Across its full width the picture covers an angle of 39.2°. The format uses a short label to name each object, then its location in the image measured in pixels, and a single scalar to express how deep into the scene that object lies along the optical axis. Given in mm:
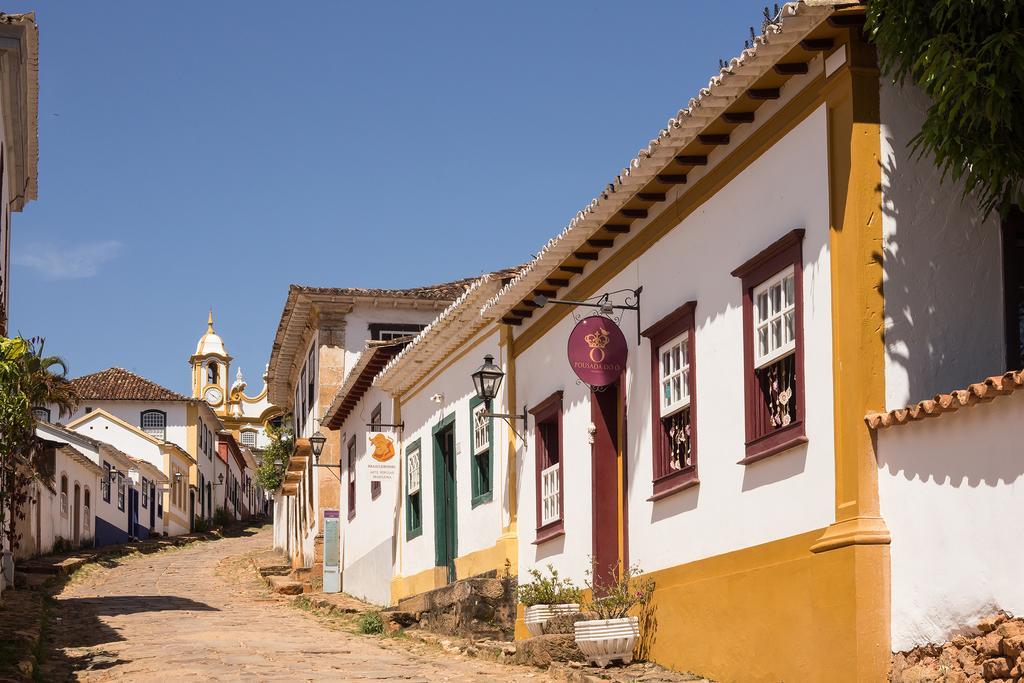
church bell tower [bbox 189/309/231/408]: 100750
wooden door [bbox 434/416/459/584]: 20188
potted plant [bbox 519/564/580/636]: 14297
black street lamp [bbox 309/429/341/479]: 29281
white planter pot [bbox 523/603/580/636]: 14250
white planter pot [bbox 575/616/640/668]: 12430
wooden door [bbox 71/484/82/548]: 45281
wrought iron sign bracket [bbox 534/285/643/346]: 13289
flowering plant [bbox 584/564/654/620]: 12606
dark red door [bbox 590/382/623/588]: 13898
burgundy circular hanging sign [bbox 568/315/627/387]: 13461
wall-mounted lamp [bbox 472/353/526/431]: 16422
